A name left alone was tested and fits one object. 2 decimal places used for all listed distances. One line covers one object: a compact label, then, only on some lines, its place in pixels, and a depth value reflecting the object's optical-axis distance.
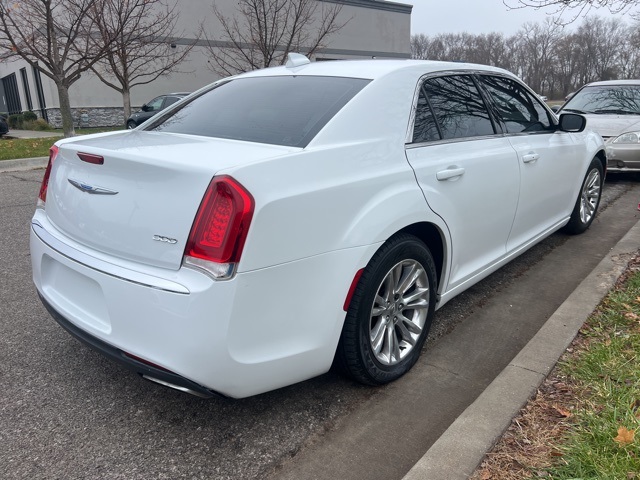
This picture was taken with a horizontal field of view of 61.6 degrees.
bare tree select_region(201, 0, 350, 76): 14.88
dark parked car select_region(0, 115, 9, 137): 18.73
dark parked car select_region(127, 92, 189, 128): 18.02
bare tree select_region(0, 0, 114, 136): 11.98
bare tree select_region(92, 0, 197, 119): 13.48
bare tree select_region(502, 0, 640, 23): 5.77
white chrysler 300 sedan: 2.05
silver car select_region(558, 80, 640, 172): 7.76
